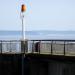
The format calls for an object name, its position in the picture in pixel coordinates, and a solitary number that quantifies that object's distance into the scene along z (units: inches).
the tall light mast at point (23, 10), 1205.3
